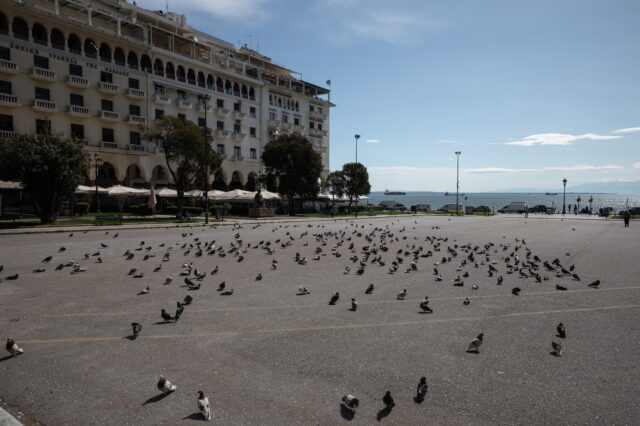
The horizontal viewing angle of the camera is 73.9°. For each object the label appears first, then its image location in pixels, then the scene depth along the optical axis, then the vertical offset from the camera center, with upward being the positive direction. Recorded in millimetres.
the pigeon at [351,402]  4002 -1985
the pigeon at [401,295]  8367 -2024
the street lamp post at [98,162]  41531 +2830
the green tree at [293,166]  54844 +3335
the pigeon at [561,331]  6133 -1995
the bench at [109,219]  29938 -1995
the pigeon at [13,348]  5164 -1930
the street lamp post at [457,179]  77625 +2564
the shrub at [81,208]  39344 -1622
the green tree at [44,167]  27188 +1552
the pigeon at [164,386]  4237 -1945
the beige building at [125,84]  43312 +13398
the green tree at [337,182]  69438 +1575
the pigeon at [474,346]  5516 -1995
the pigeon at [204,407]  3822 -1945
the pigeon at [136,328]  6051 -1967
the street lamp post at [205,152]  39531 +3835
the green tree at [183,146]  41781 +4510
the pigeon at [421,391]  4184 -1967
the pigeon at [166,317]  6609 -1964
